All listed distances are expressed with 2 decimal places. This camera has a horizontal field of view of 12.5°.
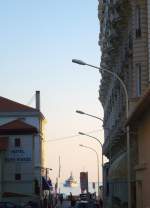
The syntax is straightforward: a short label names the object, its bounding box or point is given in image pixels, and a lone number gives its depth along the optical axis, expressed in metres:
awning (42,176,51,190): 90.59
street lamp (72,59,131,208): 31.52
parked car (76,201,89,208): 48.47
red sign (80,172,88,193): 63.50
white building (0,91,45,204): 84.31
